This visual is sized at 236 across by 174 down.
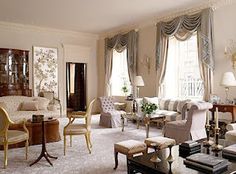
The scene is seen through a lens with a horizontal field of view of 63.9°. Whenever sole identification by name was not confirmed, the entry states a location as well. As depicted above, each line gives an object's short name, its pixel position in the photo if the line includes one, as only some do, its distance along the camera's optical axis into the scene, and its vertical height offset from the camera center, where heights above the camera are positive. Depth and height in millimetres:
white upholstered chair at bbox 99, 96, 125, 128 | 5529 -871
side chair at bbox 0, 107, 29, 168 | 2961 -806
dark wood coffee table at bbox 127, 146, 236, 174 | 1858 -836
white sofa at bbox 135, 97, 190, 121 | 4942 -639
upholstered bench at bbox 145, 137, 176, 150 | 2921 -890
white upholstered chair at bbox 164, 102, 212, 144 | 3664 -839
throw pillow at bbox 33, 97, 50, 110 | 5454 -494
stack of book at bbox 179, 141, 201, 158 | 2261 -770
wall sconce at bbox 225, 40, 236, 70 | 4539 +814
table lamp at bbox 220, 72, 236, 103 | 4182 +102
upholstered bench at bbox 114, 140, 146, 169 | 2718 -923
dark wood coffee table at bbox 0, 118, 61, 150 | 3973 -1016
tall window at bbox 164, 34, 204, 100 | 5448 +407
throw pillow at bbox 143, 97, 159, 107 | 5585 -447
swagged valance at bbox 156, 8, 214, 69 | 4843 +1528
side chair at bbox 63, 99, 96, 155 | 3471 -783
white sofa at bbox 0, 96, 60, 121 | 4917 -558
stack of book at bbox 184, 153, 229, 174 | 1770 -763
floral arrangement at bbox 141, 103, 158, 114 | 4415 -543
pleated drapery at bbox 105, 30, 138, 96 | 6785 +1392
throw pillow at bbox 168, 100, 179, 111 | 5319 -572
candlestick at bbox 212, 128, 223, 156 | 2249 -757
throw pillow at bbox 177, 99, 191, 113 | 5043 -542
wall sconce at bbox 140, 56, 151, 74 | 6399 +802
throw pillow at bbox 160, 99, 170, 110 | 5575 -562
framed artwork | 7091 +601
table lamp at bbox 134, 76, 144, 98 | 6174 +132
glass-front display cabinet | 6283 +461
